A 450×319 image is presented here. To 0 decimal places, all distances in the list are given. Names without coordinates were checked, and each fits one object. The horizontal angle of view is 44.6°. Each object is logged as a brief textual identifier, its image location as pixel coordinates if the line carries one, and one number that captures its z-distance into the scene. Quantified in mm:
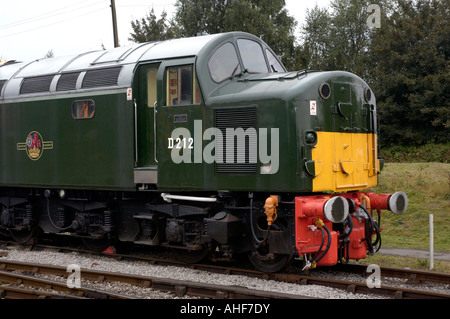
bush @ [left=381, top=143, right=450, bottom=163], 32625
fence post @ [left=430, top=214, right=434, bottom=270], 10445
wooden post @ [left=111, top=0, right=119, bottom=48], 22497
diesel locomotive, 8859
